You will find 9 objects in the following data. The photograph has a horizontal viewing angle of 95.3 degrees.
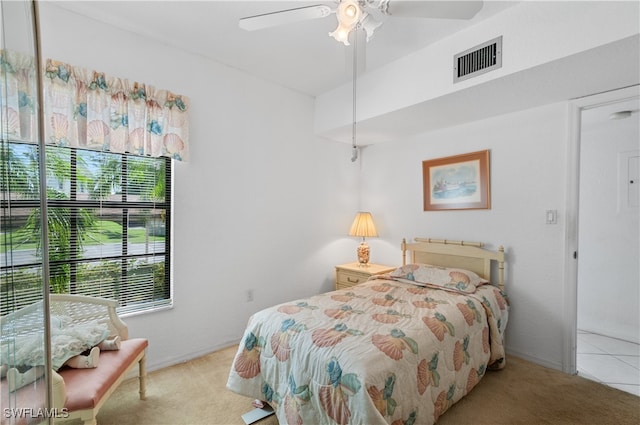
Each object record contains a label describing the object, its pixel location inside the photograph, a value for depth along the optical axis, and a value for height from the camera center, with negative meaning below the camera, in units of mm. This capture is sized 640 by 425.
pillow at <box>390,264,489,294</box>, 2518 -657
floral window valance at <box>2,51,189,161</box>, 1940 +687
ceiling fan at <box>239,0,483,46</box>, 1503 +1027
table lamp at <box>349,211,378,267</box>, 3635 -309
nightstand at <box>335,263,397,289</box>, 3296 -771
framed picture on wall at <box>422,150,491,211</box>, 2893 +254
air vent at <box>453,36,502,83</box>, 2051 +1073
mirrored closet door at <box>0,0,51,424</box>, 594 -59
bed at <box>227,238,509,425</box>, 1405 -821
